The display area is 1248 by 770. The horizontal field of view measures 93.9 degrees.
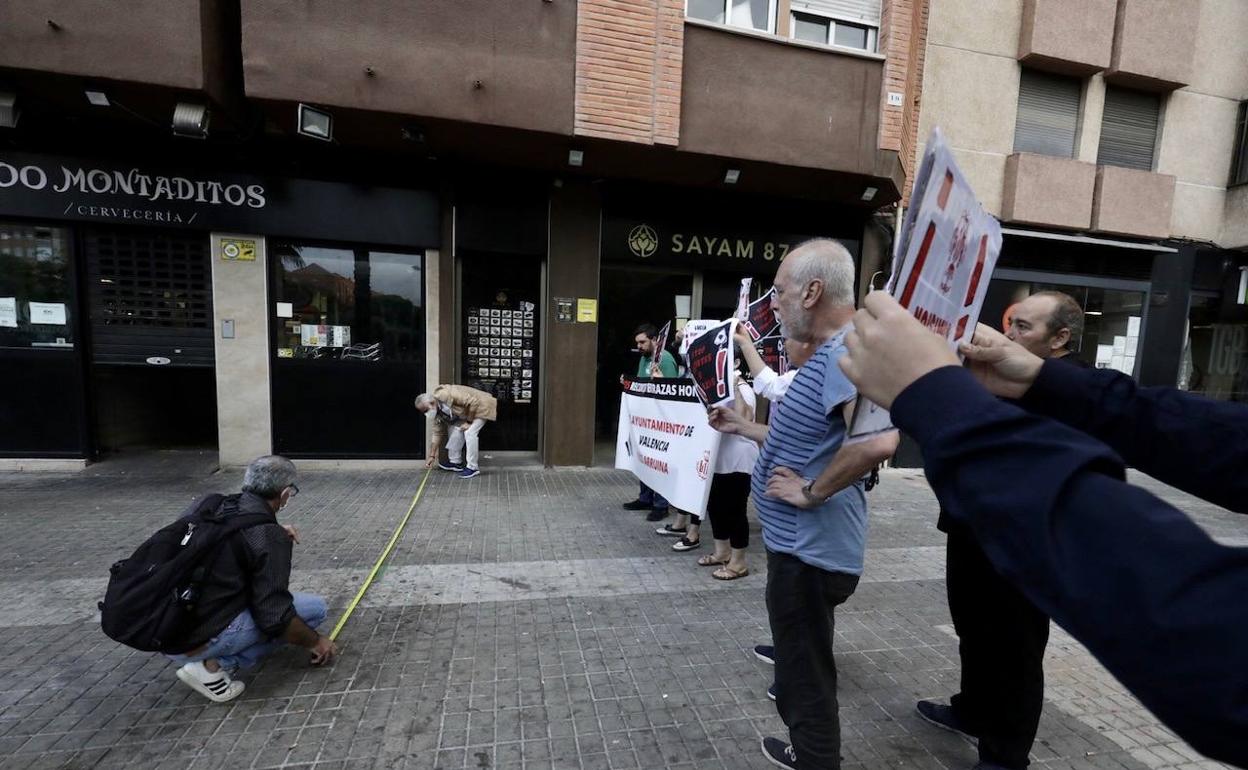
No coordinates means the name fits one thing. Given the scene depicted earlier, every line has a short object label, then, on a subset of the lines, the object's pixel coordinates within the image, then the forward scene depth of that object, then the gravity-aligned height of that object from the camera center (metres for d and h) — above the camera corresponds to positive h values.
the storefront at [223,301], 7.17 +0.16
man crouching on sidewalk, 2.74 -1.36
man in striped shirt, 2.09 -0.68
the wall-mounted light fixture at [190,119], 6.15 +2.04
